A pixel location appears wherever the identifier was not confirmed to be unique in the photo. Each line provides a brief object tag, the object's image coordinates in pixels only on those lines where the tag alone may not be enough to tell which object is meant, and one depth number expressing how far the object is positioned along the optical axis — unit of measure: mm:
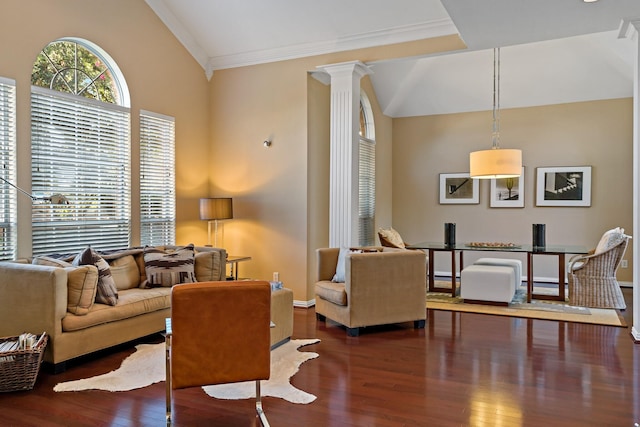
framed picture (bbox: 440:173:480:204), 8242
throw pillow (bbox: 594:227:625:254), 5695
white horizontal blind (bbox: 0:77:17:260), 4168
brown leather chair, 2498
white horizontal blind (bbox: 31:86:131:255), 4504
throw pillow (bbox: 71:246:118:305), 4020
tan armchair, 4781
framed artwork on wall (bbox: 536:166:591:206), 7549
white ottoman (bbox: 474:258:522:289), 6665
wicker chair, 5785
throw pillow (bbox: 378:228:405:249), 6680
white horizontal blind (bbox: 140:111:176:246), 5602
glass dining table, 6090
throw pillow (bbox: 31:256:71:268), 3920
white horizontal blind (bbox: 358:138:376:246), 7715
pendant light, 6184
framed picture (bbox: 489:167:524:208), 7934
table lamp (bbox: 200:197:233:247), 5809
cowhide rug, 3252
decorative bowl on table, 6449
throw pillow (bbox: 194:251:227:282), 5121
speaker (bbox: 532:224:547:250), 6402
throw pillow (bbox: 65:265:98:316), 3752
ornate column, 5805
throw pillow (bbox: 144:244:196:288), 4754
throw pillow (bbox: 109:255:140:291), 4633
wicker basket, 3219
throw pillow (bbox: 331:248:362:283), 5289
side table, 5777
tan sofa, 3586
